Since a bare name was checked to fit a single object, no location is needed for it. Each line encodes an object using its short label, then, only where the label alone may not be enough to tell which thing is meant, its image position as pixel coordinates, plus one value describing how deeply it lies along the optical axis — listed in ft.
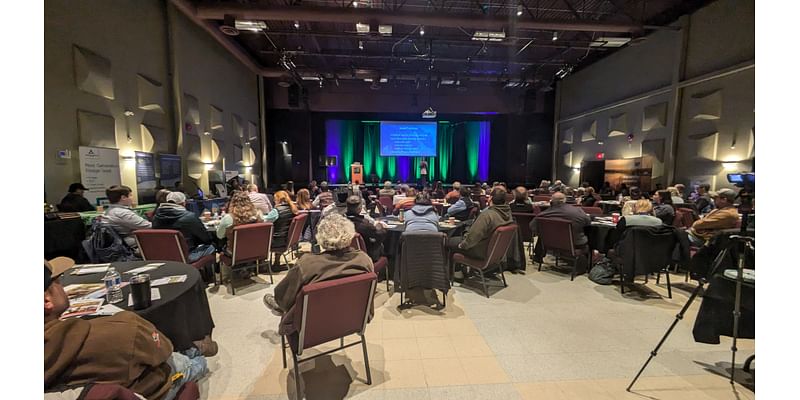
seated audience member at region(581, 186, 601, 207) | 22.69
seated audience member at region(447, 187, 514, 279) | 12.26
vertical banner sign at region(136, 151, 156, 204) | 22.09
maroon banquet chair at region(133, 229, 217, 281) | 10.81
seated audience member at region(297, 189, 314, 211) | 20.04
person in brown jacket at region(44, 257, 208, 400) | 3.33
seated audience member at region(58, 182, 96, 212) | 16.62
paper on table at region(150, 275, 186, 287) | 6.85
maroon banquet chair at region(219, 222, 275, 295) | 12.35
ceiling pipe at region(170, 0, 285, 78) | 23.57
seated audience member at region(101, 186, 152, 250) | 11.60
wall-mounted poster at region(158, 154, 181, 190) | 24.17
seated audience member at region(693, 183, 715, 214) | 21.24
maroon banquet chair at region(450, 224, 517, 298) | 12.00
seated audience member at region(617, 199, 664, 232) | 12.58
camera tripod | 6.02
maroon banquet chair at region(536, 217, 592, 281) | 14.28
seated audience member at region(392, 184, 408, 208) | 25.70
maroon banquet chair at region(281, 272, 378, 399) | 6.08
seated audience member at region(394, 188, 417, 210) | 20.12
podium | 49.65
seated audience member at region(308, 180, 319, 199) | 34.18
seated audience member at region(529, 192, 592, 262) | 14.38
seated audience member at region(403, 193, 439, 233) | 11.87
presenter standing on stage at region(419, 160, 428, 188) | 51.16
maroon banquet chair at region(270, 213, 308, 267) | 15.28
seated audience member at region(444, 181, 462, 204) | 23.58
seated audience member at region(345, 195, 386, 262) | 12.19
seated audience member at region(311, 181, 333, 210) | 23.15
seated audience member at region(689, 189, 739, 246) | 12.20
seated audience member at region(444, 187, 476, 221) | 16.69
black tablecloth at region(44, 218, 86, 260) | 14.07
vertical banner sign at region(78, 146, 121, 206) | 18.40
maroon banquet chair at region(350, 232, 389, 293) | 10.27
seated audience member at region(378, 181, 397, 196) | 28.86
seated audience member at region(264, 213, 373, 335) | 6.55
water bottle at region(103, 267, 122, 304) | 6.01
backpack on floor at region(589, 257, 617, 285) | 14.16
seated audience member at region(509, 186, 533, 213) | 18.49
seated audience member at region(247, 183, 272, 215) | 17.39
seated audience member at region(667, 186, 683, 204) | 20.21
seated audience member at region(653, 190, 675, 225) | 13.43
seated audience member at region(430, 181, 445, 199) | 32.73
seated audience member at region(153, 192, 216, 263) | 11.75
